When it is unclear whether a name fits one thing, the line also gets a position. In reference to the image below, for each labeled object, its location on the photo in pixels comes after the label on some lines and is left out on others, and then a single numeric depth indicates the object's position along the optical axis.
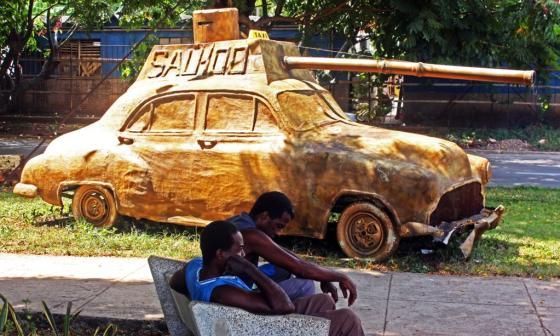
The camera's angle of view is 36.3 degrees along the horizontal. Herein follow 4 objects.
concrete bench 3.92
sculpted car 7.80
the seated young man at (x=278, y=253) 4.61
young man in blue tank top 4.04
